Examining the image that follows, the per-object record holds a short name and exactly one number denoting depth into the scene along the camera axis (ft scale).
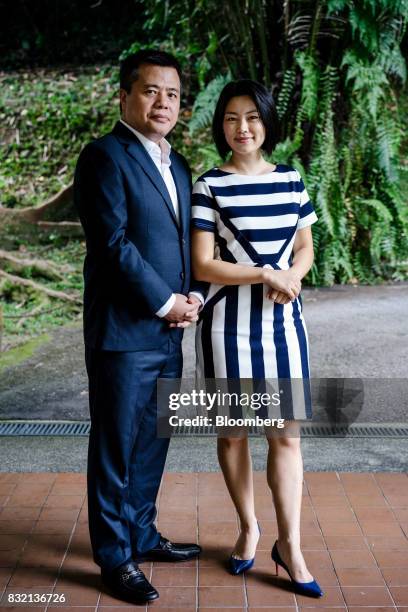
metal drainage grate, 13.07
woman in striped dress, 8.26
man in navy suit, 7.89
